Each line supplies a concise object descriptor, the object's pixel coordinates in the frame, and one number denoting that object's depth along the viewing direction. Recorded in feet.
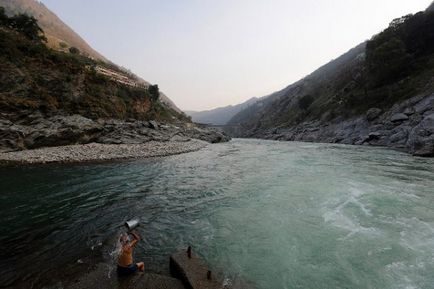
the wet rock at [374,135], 153.01
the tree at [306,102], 367.21
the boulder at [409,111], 146.76
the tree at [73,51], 329.15
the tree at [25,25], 192.44
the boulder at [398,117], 147.56
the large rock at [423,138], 98.02
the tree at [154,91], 286.95
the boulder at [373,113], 172.86
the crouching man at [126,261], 23.94
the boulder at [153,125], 173.19
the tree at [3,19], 183.82
